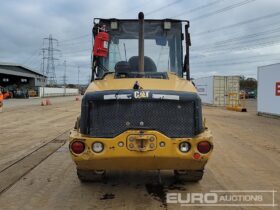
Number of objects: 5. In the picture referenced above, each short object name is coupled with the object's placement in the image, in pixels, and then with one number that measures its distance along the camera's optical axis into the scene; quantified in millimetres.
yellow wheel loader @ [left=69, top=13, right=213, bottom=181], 3327
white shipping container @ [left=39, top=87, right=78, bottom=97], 44156
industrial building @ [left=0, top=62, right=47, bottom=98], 39426
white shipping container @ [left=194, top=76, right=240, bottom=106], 22389
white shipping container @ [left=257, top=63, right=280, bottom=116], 13257
